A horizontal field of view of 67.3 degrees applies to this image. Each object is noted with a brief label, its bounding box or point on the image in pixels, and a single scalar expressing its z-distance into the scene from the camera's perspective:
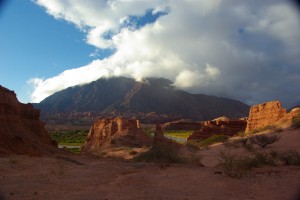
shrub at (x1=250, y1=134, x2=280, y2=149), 21.00
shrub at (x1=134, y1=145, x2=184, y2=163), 13.41
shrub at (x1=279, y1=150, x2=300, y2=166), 10.25
